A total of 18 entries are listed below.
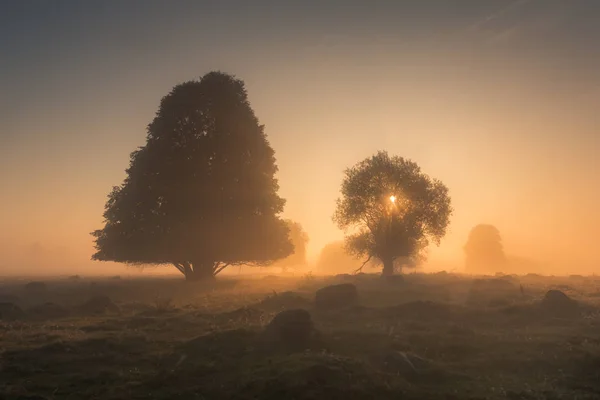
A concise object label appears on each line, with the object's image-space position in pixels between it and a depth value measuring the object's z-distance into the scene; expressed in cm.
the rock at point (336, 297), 3056
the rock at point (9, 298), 3478
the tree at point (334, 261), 13950
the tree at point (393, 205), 5566
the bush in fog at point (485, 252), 12644
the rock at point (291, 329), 1969
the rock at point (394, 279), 4551
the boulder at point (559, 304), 2788
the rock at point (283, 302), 2977
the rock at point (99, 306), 2805
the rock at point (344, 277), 5117
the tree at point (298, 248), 11300
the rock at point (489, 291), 3353
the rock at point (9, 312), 2560
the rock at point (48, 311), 2688
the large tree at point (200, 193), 4012
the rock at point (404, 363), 1680
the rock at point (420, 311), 2706
